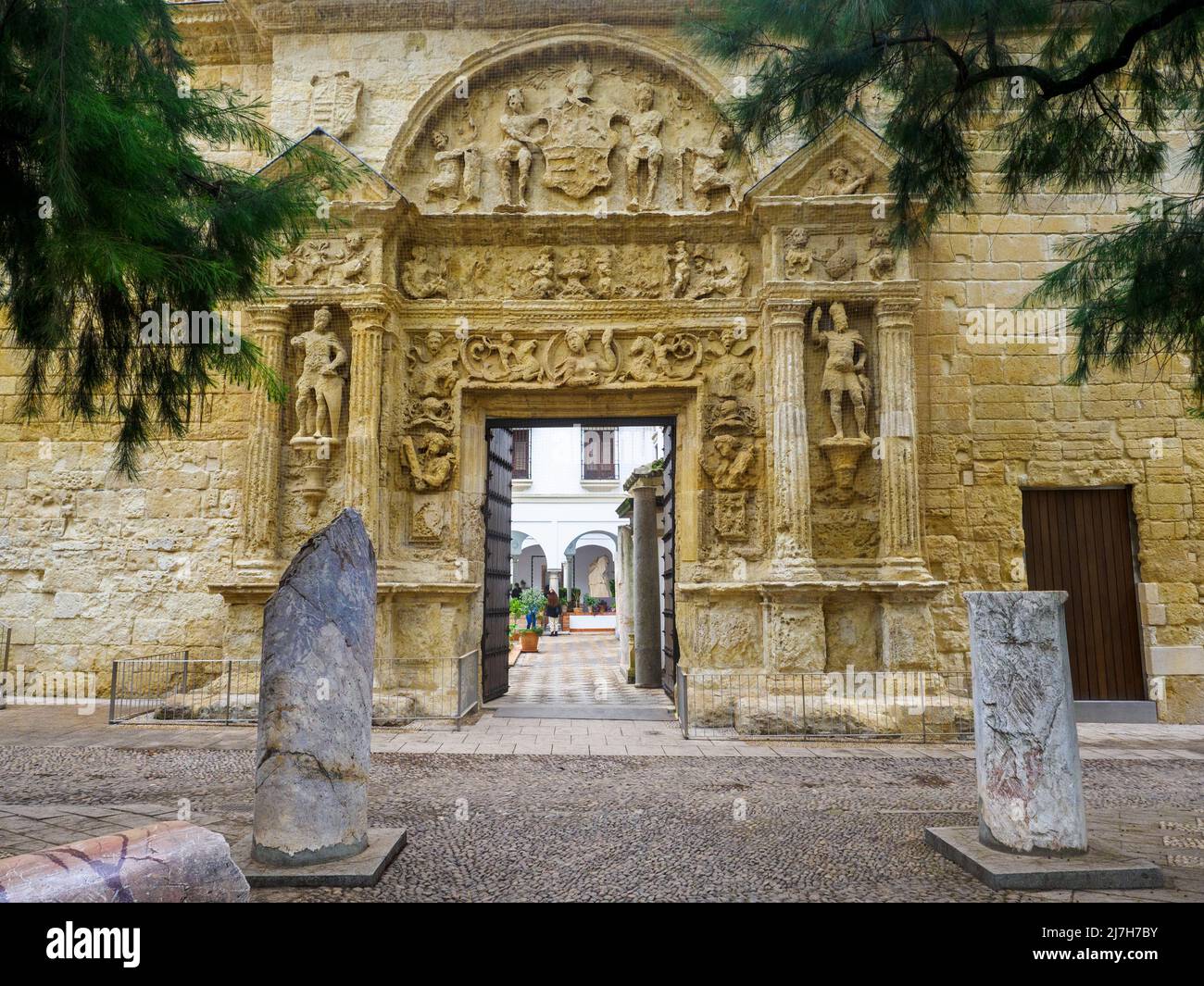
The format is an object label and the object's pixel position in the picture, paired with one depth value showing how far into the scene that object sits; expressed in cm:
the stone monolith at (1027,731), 361
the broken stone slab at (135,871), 237
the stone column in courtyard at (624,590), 1500
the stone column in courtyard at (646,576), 1141
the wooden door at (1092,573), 862
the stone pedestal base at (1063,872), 338
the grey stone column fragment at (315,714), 352
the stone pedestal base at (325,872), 336
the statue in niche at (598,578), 3672
